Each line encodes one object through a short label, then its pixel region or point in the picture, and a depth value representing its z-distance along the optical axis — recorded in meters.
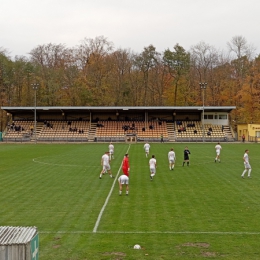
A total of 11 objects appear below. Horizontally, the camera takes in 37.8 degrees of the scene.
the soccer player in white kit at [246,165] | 23.52
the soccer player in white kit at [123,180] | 18.11
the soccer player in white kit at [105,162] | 23.53
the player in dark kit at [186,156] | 29.38
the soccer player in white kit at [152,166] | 22.64
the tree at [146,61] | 85.81
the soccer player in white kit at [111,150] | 35.28
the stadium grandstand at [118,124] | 68.06
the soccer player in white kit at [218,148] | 32.64
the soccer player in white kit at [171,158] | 27.63
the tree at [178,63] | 84.25
